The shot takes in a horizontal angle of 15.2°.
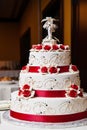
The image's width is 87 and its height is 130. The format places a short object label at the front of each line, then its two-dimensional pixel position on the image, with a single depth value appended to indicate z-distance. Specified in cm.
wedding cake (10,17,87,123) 179
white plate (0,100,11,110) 218
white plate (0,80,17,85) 436
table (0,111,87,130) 166
